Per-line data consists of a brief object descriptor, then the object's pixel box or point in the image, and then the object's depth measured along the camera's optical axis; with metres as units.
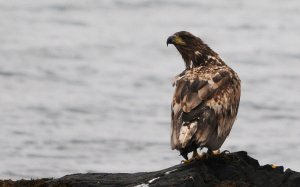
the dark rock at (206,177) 18.56
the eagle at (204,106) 19.12
